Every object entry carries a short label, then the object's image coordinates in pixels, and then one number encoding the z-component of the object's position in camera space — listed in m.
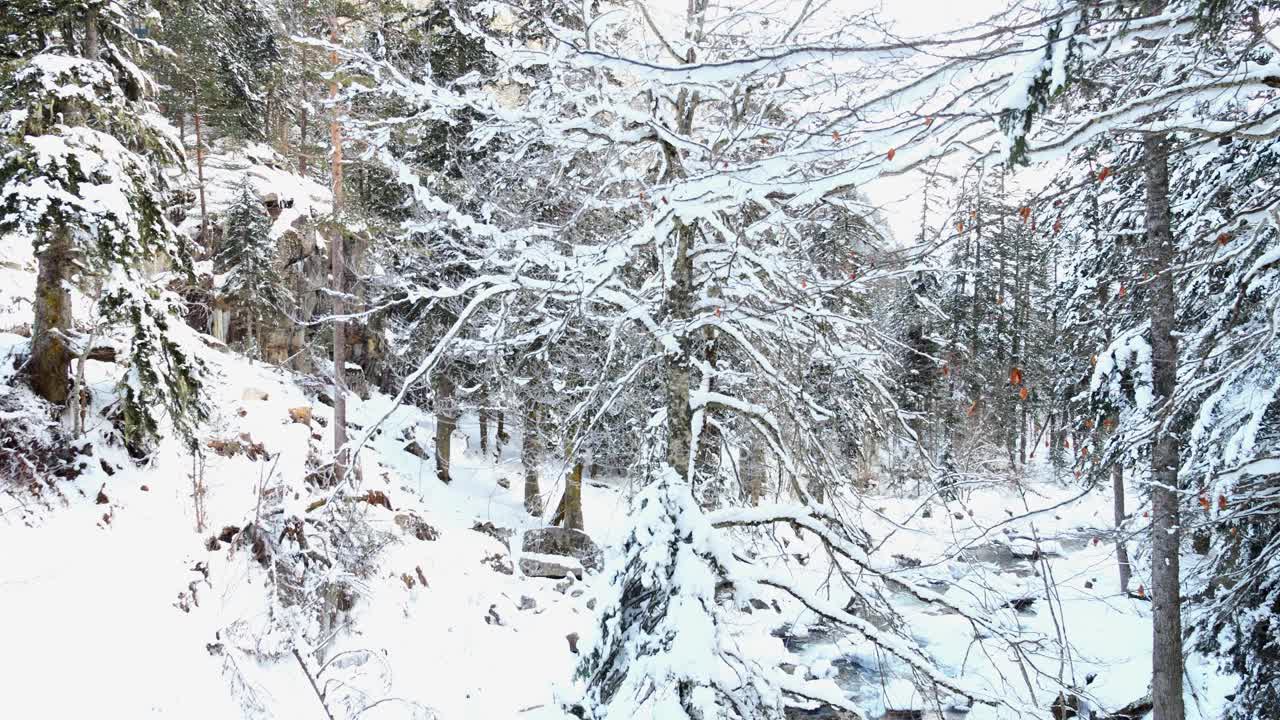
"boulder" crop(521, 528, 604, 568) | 14.19
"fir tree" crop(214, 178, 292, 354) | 21.50
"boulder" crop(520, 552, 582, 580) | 13.09
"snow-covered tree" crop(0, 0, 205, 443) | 8.21
